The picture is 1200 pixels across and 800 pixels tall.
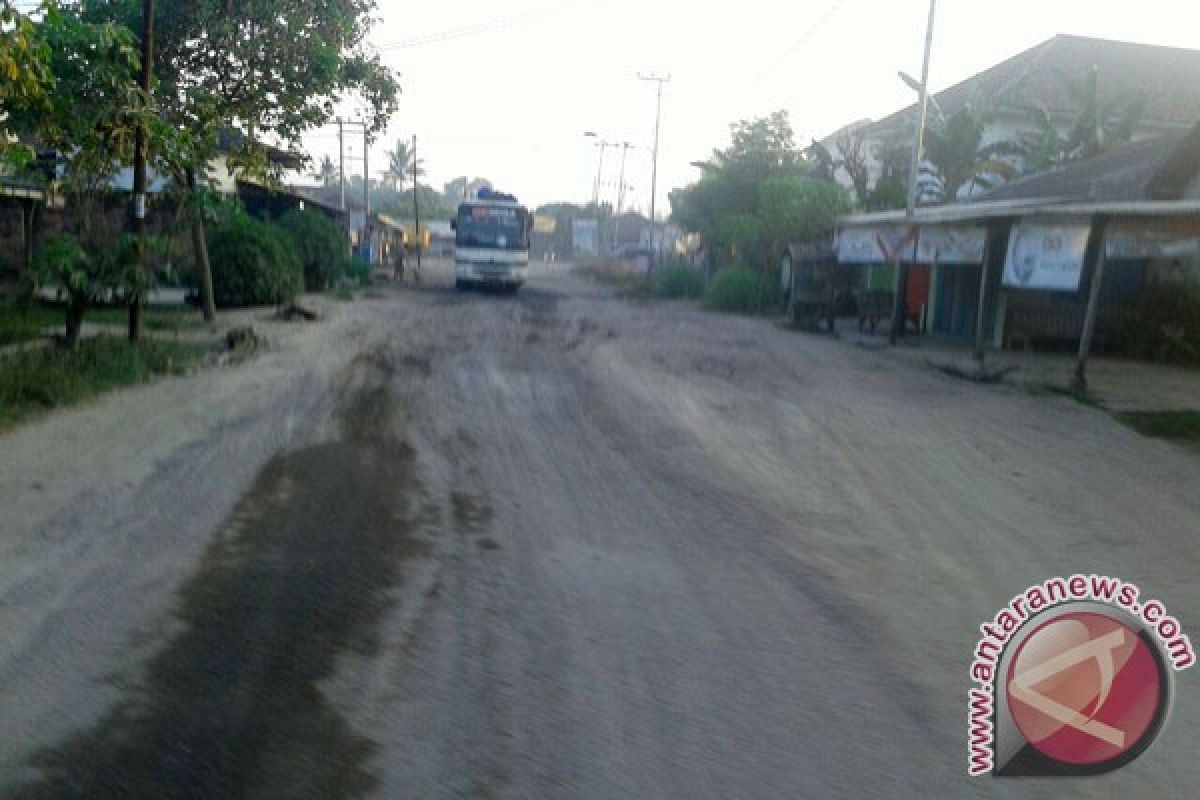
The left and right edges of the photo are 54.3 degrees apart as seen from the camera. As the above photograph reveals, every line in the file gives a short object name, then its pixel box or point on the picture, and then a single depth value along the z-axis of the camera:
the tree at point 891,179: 34.91
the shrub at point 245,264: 26.77
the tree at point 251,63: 20.64
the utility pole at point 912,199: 24.27
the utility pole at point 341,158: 58.45
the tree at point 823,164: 38.75
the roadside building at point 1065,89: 37.91
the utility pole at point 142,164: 16.19
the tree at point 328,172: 100.06
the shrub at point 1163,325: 20.81
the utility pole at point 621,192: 80.46
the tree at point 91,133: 14.45
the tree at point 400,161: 106.50
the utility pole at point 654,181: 53.33
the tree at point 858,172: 35.78
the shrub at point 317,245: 34.66
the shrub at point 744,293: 35.72
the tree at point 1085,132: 30.09
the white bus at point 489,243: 41.72
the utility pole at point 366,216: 55.66
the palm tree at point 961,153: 31.73
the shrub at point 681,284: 44.91
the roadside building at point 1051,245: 15.31
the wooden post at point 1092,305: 14.73
